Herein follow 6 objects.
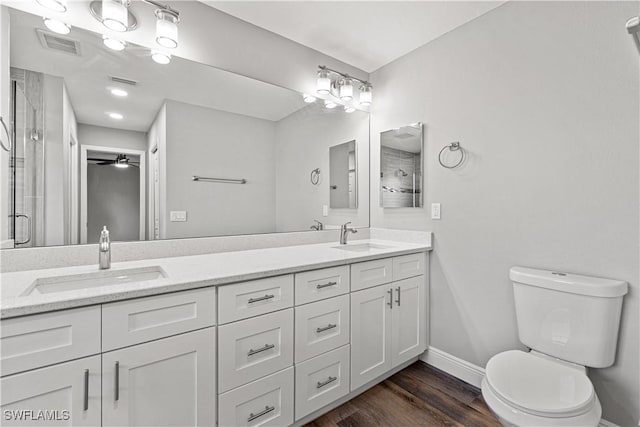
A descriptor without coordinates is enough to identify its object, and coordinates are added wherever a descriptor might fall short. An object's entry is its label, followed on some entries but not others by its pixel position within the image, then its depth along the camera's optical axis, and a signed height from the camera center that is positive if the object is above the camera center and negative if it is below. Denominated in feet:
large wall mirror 4.46 +1.26
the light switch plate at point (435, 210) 7.09 +0.08
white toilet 3.65 -2.17
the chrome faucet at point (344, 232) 7.82 -0.49
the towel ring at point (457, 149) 6.62 +1.45
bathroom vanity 3.08 -1.63
